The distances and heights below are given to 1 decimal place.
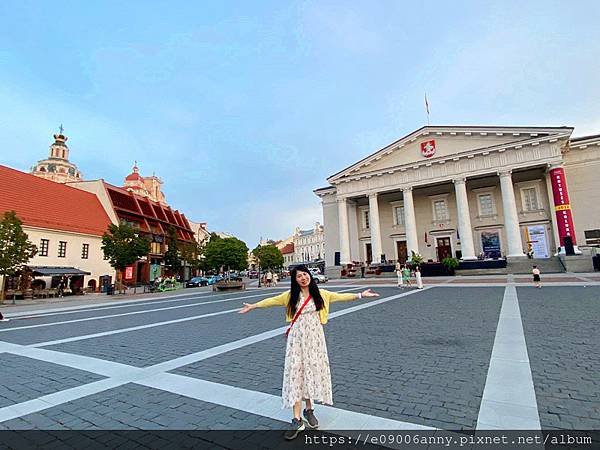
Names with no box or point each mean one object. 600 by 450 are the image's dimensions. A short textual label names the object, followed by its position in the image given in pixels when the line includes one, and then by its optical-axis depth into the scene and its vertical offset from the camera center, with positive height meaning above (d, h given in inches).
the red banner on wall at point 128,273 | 1624.0 +9.0
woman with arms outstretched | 121.6 -31.8
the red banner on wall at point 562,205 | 1099.9 +177.2
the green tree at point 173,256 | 1710.1 +90.8
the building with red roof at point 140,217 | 1624.0 +316.6
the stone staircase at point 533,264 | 1078.4 -22.5
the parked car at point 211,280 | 1757.6 -46.3
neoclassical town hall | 1185.4 +274.3
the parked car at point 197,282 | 1653.1 -51.4
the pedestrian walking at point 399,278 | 791.4 -35.0
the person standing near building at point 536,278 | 619.6 -38.6
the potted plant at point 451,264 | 1165.1 -9.0
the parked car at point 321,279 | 1174.7 -43.7
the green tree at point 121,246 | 1174.3 +105.7
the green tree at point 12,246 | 845.8 +89.1
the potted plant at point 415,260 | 1109.7 +10.2
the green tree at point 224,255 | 2219.5 +110.4
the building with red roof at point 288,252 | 4741.6 +233.6
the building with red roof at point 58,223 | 1190.9 +219.4
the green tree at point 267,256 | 2979.8 +121.8
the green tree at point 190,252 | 1813.5 +120.2
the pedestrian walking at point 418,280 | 735.1 -38.6
